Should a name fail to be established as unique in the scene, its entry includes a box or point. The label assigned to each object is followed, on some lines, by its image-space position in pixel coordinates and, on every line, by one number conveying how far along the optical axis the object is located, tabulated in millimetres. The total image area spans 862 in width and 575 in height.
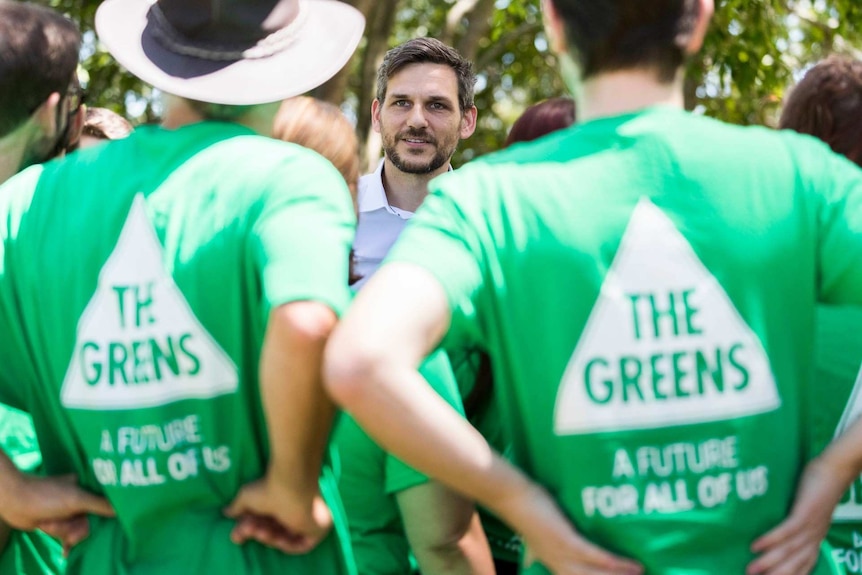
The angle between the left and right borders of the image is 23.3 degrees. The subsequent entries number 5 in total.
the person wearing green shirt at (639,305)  2474
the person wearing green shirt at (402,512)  2831
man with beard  4305
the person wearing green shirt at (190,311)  2566
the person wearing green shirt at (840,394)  2903
